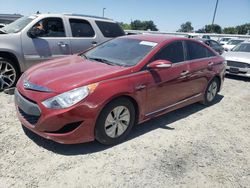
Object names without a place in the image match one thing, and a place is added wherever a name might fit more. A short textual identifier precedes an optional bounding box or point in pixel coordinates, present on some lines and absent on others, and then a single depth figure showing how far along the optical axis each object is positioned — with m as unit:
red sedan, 2.31
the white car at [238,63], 6.56
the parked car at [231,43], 14.38
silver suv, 4.05
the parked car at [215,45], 11.53
